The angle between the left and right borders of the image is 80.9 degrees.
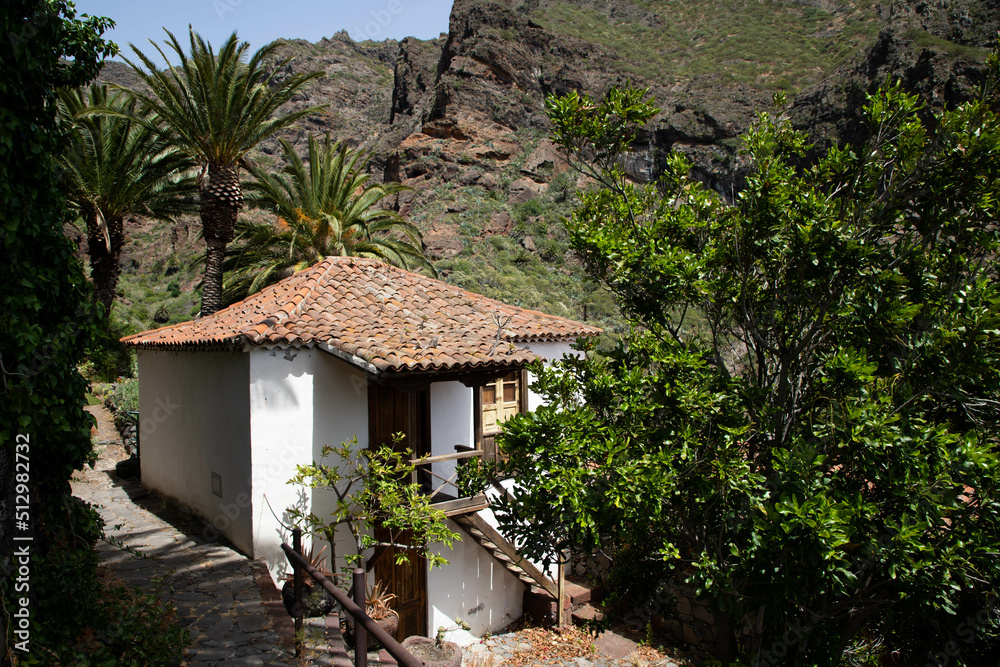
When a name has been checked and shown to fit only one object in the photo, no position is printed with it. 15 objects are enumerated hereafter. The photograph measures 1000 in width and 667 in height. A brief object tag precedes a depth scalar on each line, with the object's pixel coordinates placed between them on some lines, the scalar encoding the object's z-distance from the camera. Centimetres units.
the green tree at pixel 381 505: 695
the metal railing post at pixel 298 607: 502
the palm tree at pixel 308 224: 1520
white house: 769
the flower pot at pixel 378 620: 718
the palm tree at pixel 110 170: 1241
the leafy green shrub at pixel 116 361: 1927
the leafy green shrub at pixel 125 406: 1429
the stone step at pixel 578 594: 1097
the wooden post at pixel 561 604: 1047
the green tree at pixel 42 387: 368
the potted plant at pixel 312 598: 647
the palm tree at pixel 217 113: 1205
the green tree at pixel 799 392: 350
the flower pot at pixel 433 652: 730
